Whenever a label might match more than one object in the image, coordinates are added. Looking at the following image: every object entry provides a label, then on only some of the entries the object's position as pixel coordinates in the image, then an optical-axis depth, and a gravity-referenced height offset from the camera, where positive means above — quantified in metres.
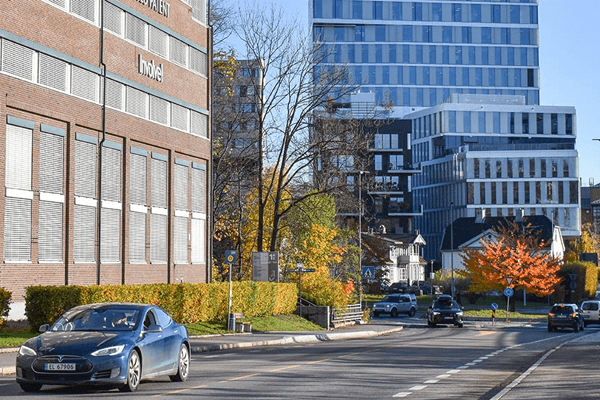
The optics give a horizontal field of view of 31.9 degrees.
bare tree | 53.47 +7.32
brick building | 36.22 +5.06
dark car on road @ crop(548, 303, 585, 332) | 55.16 -2.69
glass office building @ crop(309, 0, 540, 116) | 147.88 +31.45
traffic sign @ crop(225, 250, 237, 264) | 37.12 +0.38
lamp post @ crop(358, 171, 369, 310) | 56.65 +2.97
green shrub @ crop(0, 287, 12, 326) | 29.20 -1.02
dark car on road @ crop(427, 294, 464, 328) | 58.41 -2.57
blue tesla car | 15.86 -1.30
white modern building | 138.25 +13.97
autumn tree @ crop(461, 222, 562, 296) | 75.38 -0.17
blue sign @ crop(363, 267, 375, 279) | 57.63 -0.32
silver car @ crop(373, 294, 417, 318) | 73.62 -2.75
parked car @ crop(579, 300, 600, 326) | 64.81 -2.82
